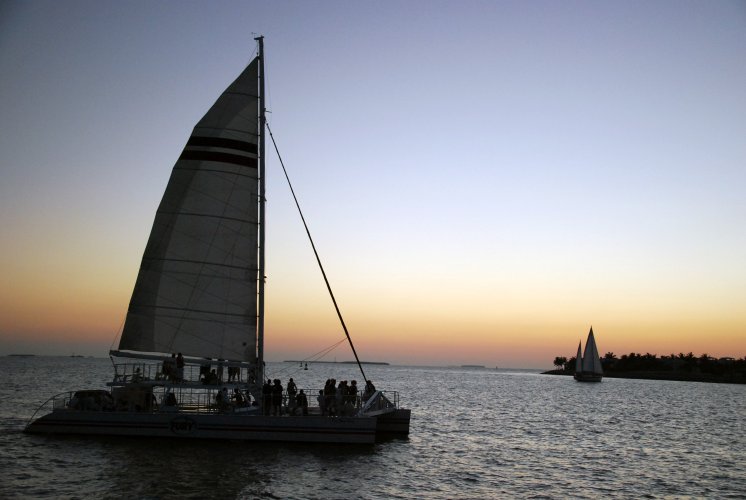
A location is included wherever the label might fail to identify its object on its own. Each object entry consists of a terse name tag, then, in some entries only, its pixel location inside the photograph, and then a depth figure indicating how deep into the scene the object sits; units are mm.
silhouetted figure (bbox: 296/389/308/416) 26464
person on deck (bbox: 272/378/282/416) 25906
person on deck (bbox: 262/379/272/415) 25812
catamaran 25016
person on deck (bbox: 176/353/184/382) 25188
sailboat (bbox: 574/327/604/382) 125250
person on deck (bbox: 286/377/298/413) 26412
